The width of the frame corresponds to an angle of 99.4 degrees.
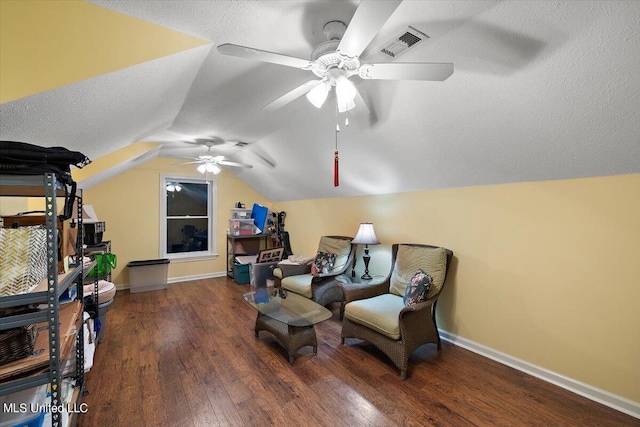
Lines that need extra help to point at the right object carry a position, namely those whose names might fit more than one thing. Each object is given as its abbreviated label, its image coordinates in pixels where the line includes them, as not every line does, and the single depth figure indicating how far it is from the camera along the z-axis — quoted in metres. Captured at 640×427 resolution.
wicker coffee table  2.40
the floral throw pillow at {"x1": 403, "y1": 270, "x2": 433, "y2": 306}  2.36
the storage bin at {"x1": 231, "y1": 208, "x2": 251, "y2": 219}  5.56
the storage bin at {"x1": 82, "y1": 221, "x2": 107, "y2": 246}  3.54
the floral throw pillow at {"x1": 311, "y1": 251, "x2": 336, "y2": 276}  3.67
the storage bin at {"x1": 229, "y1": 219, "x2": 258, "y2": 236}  5.43
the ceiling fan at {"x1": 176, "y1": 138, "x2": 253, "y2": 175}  3.73
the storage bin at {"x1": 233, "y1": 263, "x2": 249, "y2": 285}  5.02
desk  5.40
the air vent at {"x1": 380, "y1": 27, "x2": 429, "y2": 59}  1.34
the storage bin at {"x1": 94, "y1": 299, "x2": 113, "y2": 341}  2.58
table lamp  3.26
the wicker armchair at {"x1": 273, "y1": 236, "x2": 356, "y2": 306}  3.41
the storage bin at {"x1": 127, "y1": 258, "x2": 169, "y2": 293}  4.51
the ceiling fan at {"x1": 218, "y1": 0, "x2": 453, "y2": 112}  0.99
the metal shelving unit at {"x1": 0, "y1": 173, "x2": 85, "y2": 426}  1.00
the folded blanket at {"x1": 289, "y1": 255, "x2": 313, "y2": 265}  4.11
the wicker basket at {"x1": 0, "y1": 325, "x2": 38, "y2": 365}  1.03
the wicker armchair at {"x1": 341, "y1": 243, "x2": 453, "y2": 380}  2.22
